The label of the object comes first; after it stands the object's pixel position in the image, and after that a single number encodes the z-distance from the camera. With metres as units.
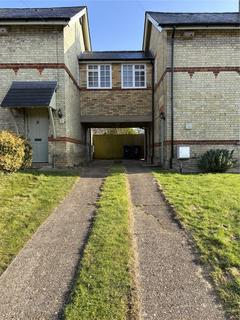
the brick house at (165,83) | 9.43
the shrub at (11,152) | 6.94
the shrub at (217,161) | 8.95
